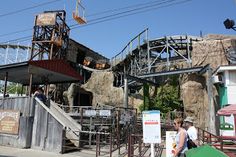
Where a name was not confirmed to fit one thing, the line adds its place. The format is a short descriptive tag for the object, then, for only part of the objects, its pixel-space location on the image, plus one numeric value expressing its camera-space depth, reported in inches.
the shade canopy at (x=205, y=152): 162.1
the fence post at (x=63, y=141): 354.3
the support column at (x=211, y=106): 539.3
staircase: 386.0
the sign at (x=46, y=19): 1029.3
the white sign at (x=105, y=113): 433.7
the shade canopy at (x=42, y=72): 440.9
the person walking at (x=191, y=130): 242.2
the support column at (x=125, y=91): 695.2
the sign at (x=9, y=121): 412.3
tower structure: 1012.6
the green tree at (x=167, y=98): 787.8
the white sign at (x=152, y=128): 228.8
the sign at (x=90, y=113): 444.4
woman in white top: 186.0
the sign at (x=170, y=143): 220.3
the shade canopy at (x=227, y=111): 378.3
